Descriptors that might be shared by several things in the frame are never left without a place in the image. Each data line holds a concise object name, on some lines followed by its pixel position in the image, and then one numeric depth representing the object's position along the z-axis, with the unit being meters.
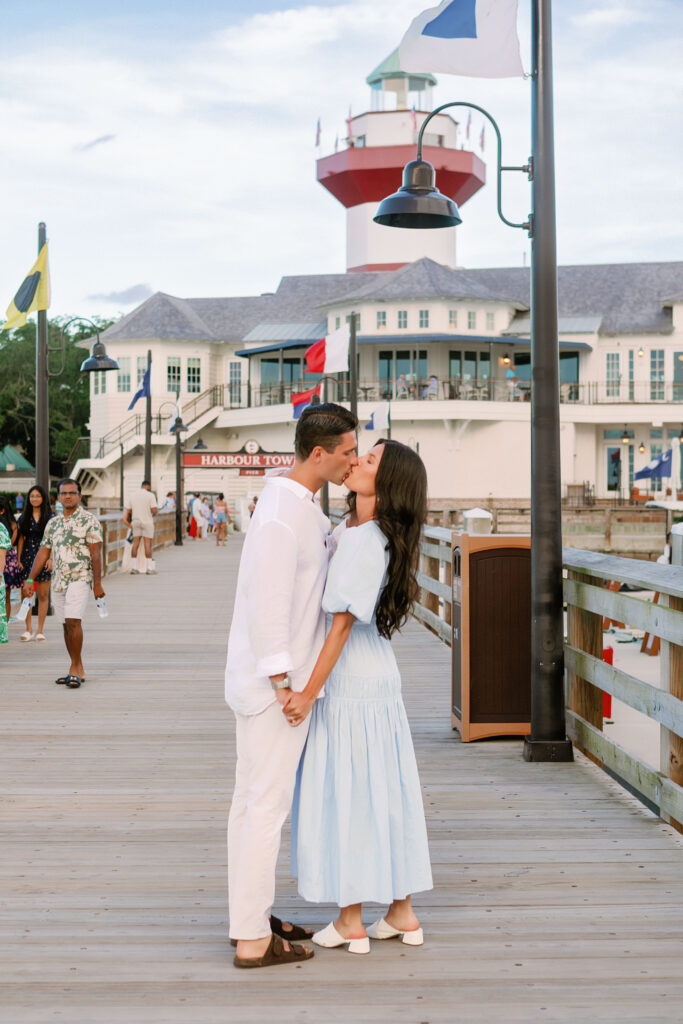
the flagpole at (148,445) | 37.62
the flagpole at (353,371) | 26.25
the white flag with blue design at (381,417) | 36.72
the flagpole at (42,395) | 16.41
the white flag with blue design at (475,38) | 7.00
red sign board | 44.12
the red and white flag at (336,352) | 26.97
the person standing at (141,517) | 23.62
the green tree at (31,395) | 80.94
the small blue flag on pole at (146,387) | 38.41
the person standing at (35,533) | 12.94
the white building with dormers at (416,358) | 56.62
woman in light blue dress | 3.89
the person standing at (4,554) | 10.15
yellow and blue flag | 16.78
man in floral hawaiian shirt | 9.85
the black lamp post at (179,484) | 38.38
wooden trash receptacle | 7.33
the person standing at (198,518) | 44.78
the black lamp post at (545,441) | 6.81
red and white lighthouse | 65.62
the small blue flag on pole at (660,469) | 44.22
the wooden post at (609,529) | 45.44
